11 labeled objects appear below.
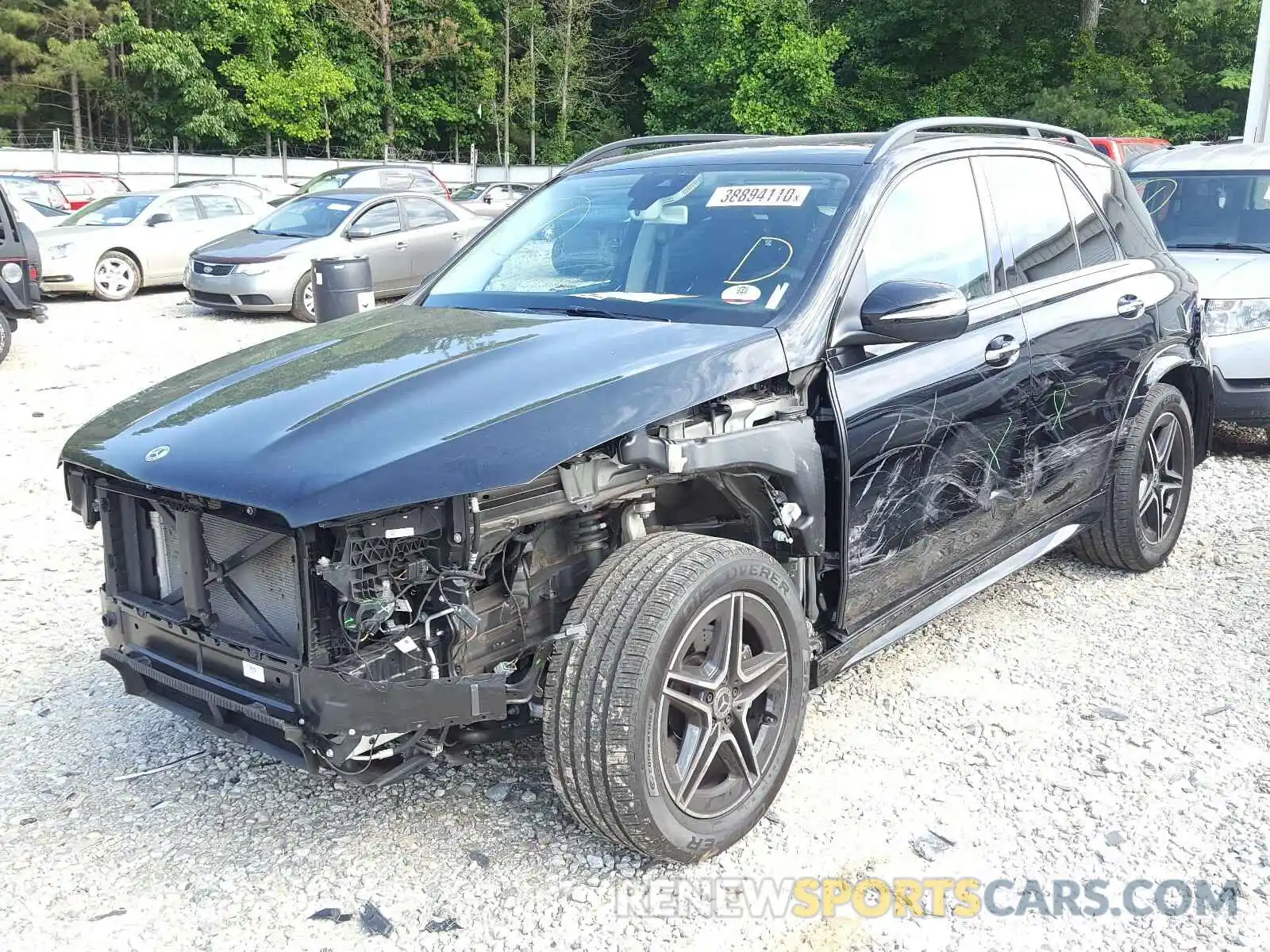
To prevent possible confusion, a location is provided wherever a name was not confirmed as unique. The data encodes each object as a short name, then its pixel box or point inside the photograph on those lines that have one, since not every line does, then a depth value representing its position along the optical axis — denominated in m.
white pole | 14.66
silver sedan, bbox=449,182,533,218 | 23.50
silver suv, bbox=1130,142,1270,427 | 6.99
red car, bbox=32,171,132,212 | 21.95
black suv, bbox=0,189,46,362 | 10.21
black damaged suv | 2.66
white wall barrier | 33.81
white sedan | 14.38
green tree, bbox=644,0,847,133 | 39.84
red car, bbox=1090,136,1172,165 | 13.23
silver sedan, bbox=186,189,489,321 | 12.95
